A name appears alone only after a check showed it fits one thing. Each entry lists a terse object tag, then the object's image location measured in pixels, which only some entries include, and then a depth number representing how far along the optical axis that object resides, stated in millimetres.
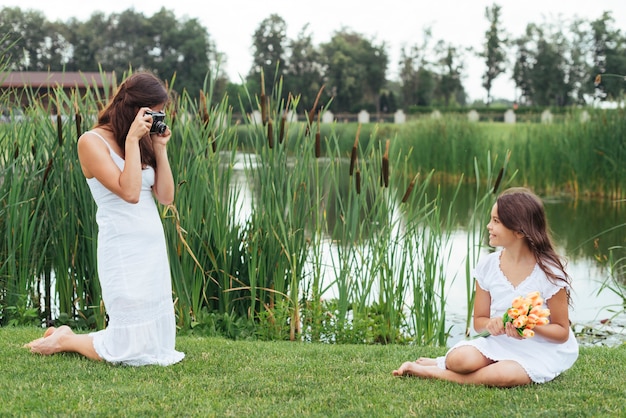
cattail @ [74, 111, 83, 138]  4406
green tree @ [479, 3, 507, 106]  50597
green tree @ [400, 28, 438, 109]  52969
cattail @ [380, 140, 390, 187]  4625
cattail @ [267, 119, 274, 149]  4530
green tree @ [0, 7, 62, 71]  56469
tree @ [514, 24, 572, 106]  50000
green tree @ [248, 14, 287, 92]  54781
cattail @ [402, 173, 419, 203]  4705
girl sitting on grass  3186
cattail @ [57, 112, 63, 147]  4477
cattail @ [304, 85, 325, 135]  4554
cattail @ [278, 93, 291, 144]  4605
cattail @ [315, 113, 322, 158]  4598
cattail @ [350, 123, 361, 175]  4515
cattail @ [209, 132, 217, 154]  4607
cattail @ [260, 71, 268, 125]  4617
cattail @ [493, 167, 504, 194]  4683
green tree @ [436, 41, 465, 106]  52156
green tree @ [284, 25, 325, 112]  54219
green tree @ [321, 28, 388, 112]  52594
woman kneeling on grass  3418
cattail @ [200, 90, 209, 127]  4672
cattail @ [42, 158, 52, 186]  4477
